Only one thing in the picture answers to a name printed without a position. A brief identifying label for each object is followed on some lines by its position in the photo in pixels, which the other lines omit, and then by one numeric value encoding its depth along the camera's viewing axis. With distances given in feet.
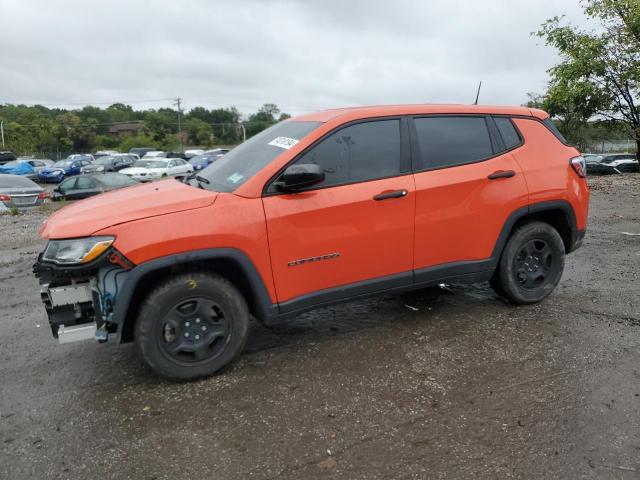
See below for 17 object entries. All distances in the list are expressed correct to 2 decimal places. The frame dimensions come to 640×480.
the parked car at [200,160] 108.27
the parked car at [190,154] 162.50
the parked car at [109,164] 109.91
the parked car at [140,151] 176.87
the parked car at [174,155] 147.33
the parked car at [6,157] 137.90
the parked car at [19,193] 45.98
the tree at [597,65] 57.93
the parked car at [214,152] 132.05
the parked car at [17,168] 101.02
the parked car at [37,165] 104.28
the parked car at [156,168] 92.21
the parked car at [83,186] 54.95
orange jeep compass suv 10.98
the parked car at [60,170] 105.19
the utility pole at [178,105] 263.00
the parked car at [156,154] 140.82
